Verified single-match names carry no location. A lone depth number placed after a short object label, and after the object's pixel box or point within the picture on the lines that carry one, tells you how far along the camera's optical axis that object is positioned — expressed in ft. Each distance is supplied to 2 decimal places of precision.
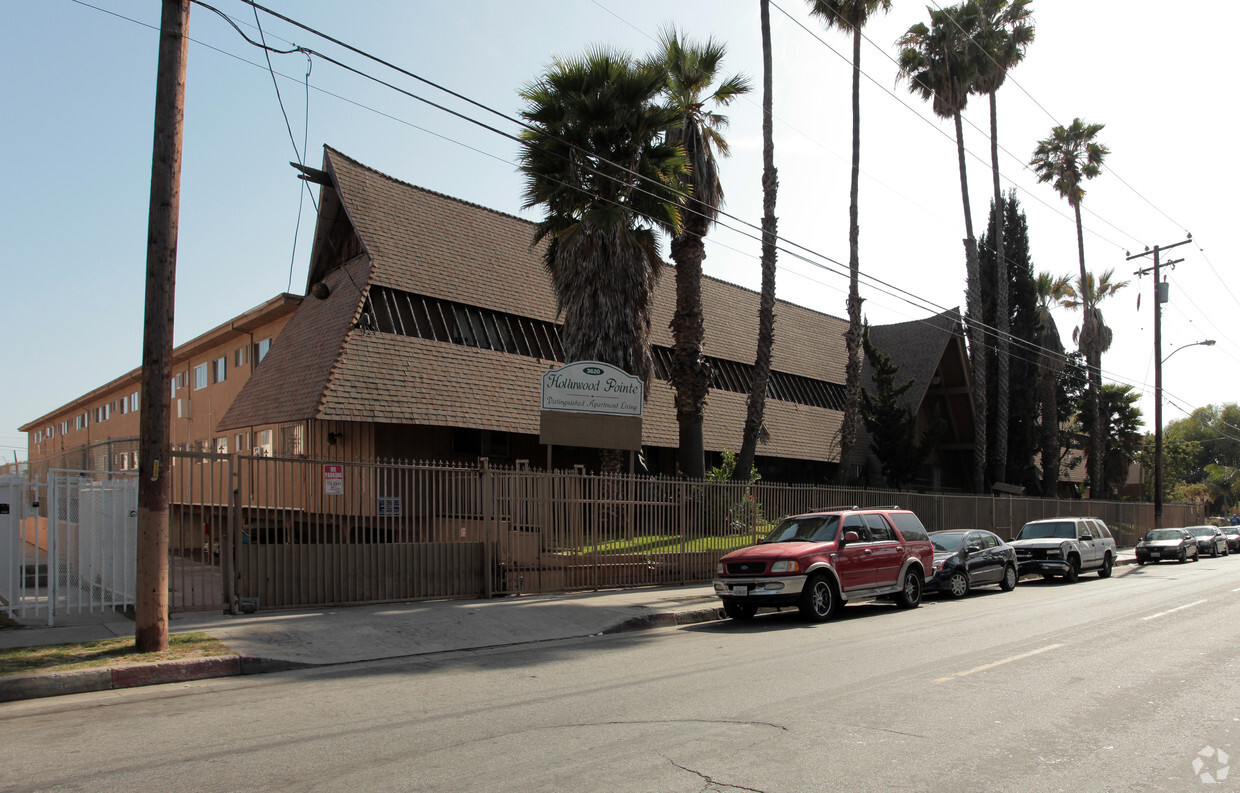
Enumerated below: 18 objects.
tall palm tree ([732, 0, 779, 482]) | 74.79
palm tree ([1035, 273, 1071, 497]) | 128.77
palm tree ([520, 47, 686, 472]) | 62.34
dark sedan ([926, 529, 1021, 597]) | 58.23
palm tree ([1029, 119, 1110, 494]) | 139.95
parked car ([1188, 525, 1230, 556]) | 115.22
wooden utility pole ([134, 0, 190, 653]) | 31.81
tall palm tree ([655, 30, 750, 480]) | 70.08
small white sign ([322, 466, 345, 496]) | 42.22
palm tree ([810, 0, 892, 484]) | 86.53
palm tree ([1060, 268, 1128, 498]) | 141.90
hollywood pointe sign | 55.72
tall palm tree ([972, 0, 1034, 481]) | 109.60
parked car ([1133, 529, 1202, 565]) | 100.37
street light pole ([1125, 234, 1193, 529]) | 120.37
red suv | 44.27
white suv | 71.92
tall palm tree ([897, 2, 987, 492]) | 107.24
